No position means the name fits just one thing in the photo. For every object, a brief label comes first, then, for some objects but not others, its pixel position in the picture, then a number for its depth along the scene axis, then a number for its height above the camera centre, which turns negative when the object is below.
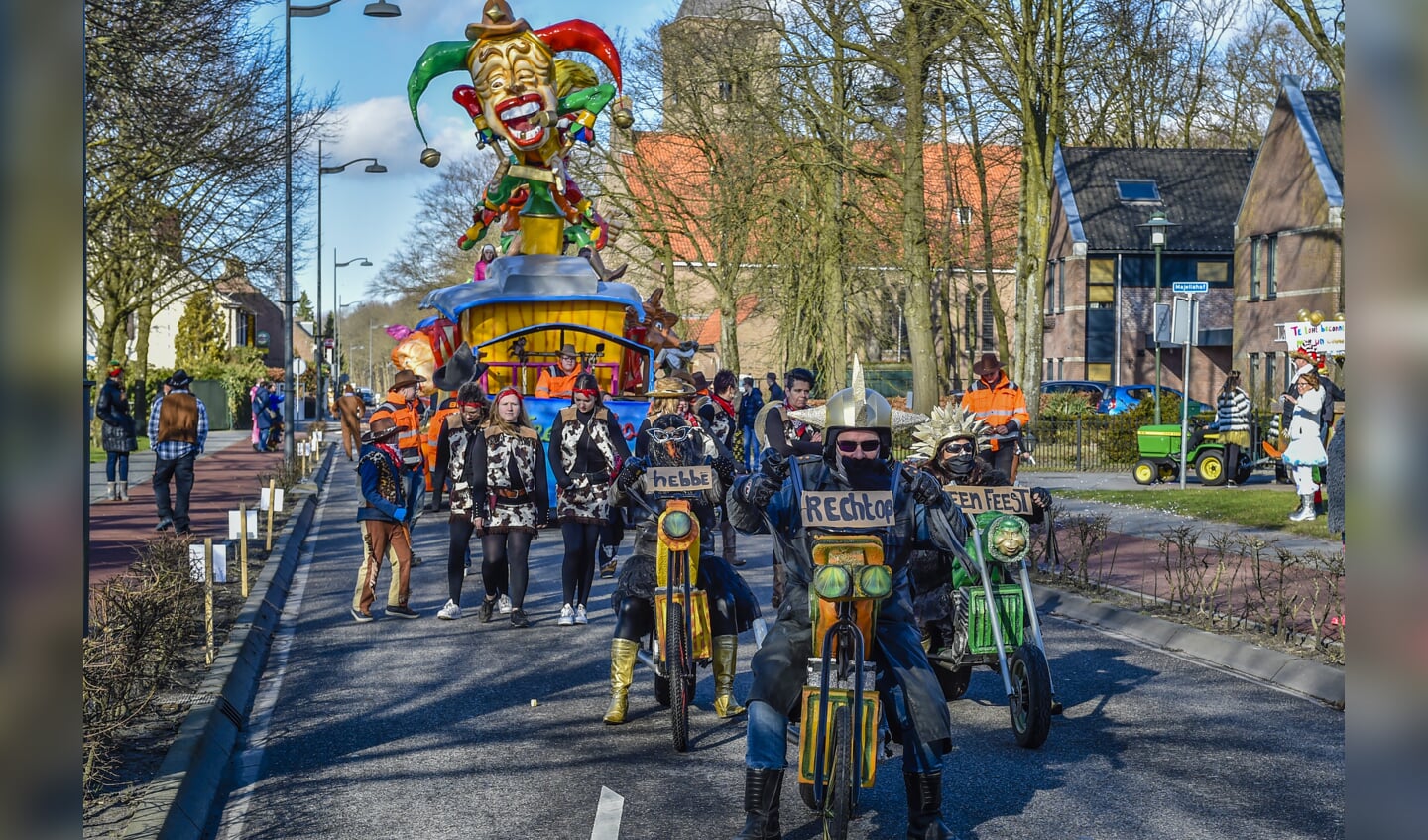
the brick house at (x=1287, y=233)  40.38 +4.65
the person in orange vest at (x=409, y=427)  12.57 -0.24
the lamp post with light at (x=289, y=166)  29.58 +4.50
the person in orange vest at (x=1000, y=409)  12.89 -0.04
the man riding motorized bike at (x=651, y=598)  8.37 -1.05
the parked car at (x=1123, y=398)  38.34 +0.19
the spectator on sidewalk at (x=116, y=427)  22.16 -0.43
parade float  21.48 +2.50
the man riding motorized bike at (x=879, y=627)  5.91 -0.84
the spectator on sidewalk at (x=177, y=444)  18.03 -0.54
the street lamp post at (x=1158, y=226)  28.55 +3.29
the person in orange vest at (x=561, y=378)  19.80 +0.29
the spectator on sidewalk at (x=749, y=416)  18.55 -0.18
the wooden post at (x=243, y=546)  12.31 -1.16
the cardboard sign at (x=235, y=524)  12.64 -1.06
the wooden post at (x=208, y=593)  9.70 -1.24
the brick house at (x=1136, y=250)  52.47 +5.15
